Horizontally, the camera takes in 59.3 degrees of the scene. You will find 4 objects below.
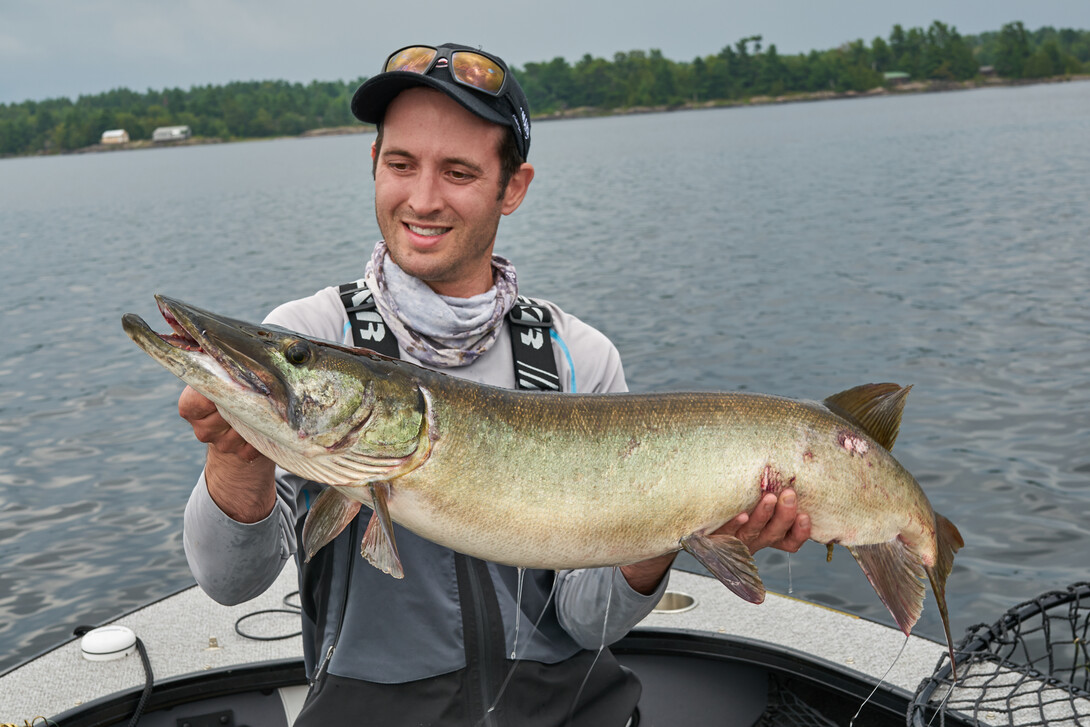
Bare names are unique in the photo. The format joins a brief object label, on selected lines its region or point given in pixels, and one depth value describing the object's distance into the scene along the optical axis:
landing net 3.07
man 2.62
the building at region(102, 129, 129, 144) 108.93
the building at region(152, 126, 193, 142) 113.00
